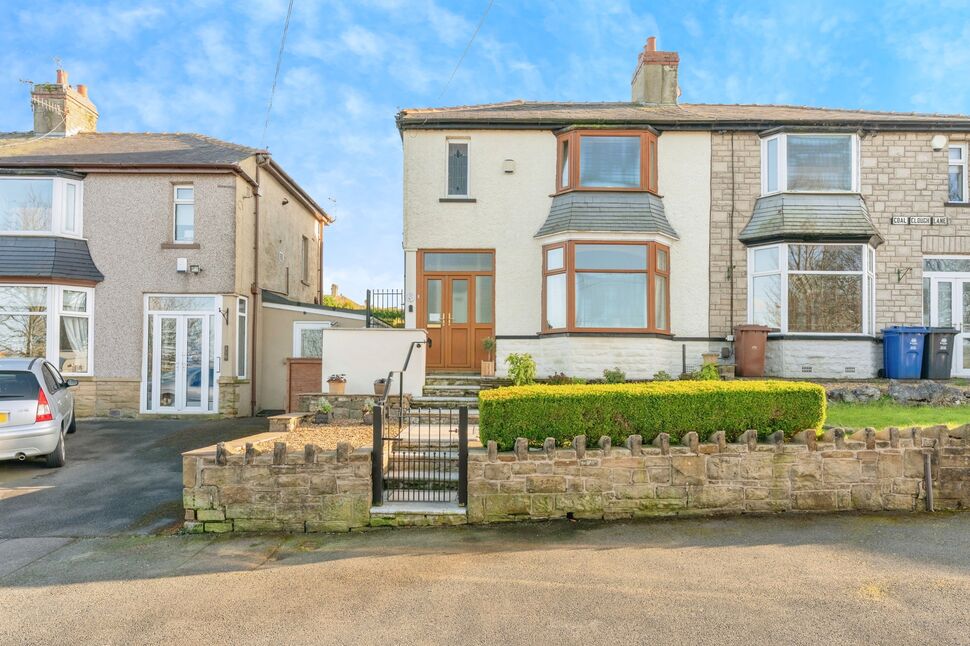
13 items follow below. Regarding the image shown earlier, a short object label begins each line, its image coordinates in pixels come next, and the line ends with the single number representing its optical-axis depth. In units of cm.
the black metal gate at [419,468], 664
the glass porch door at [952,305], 1352
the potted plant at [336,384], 1122
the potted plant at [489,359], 1274
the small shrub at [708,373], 1126
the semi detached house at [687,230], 1299
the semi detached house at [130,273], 1388
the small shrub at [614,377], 1177
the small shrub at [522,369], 1160
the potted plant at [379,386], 1103
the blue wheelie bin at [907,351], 1244
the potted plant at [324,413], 1030
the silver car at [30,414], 855
